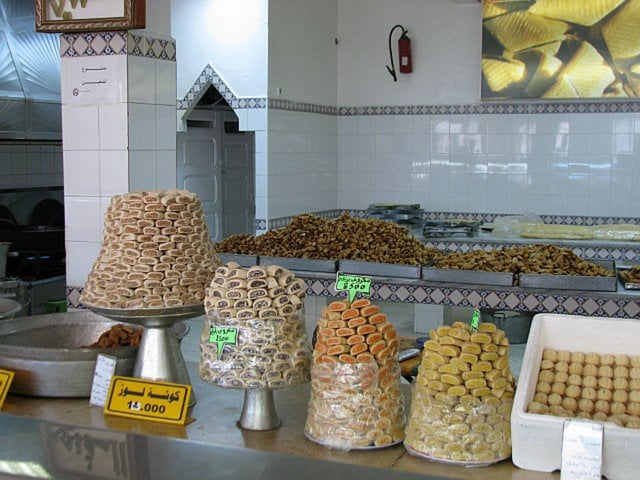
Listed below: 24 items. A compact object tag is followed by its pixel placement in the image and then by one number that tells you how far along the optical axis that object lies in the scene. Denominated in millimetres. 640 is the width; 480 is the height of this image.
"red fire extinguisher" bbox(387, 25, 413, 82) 10273
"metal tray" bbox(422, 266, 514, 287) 6035
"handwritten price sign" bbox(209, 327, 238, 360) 2768
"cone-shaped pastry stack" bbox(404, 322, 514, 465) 2533
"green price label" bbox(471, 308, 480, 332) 2680
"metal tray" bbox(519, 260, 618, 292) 5832
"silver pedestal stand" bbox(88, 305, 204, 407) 3121
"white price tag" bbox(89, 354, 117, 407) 3150
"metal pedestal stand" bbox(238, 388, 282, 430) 2895
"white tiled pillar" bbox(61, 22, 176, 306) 4828
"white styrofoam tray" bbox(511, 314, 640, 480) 2338
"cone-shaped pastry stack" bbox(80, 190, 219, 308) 3141
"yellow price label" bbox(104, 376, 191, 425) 2963
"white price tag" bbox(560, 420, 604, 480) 2338
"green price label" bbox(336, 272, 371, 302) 2916
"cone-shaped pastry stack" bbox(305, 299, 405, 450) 2637
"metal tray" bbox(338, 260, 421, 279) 6312
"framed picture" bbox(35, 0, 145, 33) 4648
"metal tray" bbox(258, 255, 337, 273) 6555
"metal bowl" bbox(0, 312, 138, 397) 3242
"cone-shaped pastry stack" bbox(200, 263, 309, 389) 2768
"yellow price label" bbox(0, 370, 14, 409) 3148
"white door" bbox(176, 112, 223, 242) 10805
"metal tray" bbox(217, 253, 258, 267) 6763
